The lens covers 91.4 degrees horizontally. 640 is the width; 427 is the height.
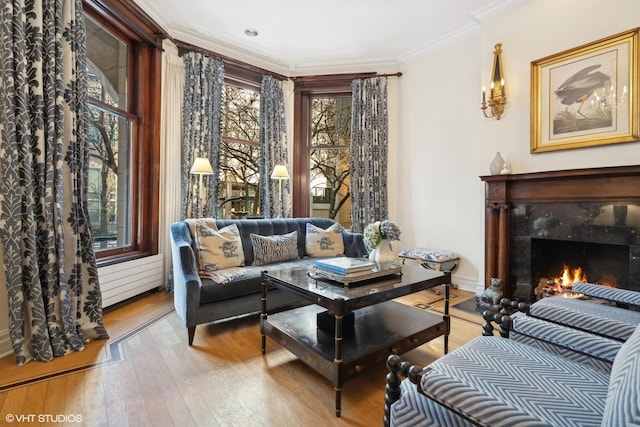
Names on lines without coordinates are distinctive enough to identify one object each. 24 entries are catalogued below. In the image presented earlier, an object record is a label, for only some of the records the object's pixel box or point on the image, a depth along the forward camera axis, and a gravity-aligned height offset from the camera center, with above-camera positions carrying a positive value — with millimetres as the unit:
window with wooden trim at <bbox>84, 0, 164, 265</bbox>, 2971 +839
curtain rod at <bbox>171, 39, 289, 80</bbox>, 3715 +1974
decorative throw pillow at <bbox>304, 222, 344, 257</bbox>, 3428 -361
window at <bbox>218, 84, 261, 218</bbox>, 4336 +804
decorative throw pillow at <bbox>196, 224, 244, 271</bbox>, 2646 -339
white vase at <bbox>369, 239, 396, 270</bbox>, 2242 -315
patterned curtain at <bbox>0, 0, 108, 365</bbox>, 1919 +177
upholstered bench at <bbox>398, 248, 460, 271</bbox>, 3604 -563
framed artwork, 2422 +969
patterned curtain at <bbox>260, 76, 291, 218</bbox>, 4418 +896
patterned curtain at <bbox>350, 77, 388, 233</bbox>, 4426 +822
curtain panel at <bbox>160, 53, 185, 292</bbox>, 3604 +734
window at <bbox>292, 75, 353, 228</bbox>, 4793 +928
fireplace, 2412 -144
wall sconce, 3100 +1218
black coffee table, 1591 -731
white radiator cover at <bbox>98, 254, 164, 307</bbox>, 2791 -670
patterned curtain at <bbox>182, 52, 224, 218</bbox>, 3693 +1013
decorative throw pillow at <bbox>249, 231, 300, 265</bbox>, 3021 -377
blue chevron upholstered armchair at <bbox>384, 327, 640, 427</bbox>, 672 -497
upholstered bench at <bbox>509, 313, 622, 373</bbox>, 1111 -500
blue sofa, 2227 -612
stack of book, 1867 -349
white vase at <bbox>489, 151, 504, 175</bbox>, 3047 +453
